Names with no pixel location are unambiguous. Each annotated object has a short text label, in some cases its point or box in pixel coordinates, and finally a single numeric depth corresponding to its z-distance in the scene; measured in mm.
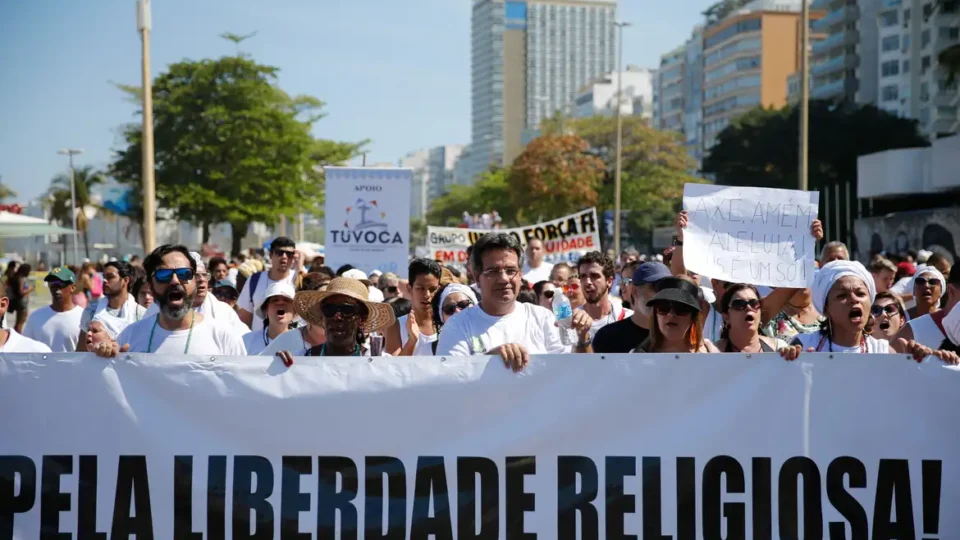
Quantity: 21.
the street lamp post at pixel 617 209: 45781
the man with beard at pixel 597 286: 7926
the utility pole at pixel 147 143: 18188
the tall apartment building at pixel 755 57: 116188
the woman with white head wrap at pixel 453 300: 6703
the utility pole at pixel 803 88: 22422
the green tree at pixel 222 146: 48969
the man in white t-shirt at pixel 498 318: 5125
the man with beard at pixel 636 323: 5570
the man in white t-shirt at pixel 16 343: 5696
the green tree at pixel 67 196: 89812
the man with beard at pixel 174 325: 5477
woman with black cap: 4941
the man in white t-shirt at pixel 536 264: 12938
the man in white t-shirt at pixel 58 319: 8688
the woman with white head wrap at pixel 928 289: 8961
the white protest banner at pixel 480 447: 4730
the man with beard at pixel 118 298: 8586
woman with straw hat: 5195
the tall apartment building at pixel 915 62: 77000
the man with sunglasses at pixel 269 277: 9359
